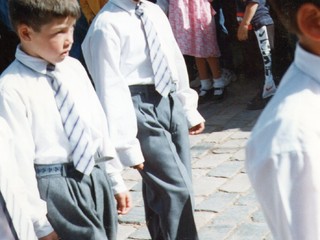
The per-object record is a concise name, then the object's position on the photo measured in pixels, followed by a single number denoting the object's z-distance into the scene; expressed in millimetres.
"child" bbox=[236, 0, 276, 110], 6840
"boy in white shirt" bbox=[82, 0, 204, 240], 3475
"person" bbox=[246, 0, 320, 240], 1461
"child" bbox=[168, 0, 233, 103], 7102
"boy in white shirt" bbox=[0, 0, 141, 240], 2920
